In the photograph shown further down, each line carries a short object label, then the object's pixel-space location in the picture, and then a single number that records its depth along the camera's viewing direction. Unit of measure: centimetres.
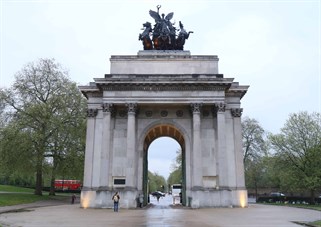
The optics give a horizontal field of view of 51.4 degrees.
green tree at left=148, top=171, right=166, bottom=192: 14612
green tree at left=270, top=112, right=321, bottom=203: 4341
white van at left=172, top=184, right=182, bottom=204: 6459
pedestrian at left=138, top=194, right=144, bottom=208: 3370
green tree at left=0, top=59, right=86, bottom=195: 4194
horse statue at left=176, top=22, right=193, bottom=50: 4041
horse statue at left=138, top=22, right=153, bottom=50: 4050
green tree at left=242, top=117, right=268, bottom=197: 5931
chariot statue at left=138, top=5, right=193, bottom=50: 4044
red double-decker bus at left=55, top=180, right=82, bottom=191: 8100
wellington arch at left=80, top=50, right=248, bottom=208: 3350
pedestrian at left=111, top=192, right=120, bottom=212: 2826
